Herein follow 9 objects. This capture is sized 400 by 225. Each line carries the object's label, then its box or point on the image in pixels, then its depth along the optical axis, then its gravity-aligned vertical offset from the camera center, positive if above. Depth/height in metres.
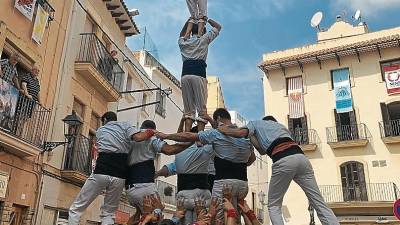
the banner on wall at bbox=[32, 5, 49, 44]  14.03 +7.06
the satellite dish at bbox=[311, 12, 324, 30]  33.75 +17.62
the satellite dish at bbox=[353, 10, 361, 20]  33.44 +17.86
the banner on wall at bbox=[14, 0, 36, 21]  13.27 +7.18
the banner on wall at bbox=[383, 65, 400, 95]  28.41 +11.38
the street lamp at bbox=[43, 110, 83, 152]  13.49 +3.85
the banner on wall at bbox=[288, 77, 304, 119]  30.89 +10.99
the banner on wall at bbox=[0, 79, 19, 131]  11.66 +3.80
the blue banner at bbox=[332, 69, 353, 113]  29.56 +11.06
